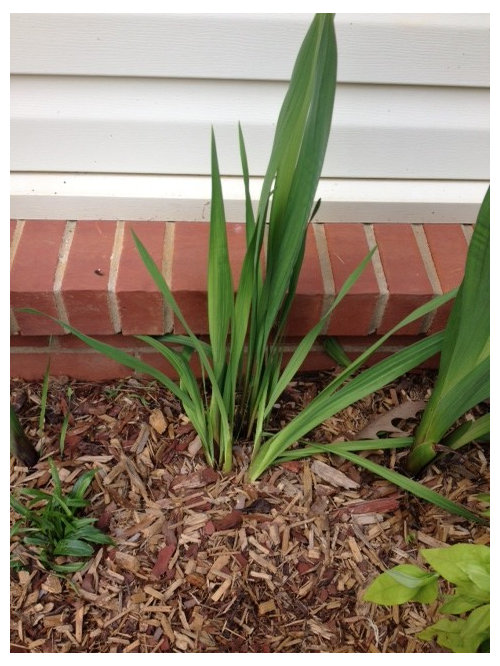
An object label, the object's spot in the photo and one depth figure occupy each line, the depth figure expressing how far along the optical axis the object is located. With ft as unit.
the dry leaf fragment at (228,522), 3.61
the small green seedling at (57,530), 3.37
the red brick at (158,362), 4.28
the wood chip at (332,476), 3.81
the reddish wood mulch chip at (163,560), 3.46
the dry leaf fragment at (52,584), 3.36
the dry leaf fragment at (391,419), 3.93
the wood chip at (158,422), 3.99
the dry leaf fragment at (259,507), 3.69
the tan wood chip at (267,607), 3.34
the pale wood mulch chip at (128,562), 3.45
